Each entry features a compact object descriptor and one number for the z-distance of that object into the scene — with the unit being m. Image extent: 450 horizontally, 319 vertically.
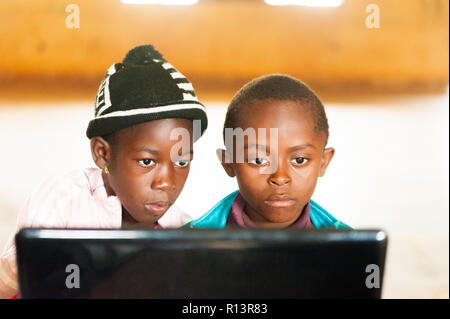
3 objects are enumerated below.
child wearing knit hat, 1.89
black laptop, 1.57
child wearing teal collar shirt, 1.90
